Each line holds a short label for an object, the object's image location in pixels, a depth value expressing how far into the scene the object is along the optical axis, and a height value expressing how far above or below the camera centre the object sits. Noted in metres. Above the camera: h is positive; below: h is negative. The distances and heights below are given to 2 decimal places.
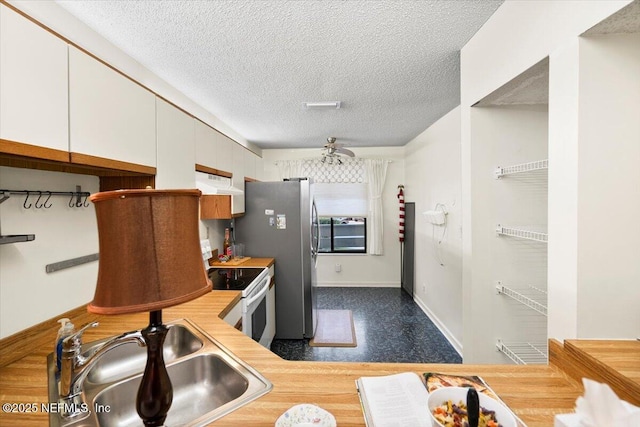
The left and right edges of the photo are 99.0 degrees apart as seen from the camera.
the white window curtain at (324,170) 4.89 +0.76
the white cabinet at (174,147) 1.62 +0.43
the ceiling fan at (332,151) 3.67 +0.88
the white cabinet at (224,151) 2.53 +0.59
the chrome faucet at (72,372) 0.80 -0.49
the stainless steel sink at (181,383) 0.90 -0.68
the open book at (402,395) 0.75 -0.57
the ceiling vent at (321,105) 2.68 +1.07
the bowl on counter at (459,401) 0.61 -0.47
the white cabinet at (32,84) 0.84 +0.43
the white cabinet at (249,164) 3.40 +0.62
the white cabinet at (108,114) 1.08 +0.45
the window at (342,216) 4.93 -0.08
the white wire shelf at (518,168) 1.27 +0.22
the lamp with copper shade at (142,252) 0.52 -0.08
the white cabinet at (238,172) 2.91 +0.45
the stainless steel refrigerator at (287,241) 3.13 -0.34
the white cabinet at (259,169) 3.94 +0.64
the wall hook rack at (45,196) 1.13 +0.08
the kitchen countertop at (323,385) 0.78 -0.58
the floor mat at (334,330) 3.01 -1.42
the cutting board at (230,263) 2.88 -0.55
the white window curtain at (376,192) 4.82 +0.34
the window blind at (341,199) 4.92 +0.23
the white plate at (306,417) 0.72 -0.56
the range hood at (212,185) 2.19 +0.23
